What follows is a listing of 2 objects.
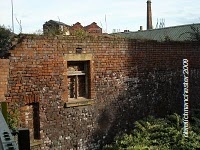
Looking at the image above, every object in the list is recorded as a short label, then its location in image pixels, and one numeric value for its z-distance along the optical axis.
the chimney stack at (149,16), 37.81
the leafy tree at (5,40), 7.34
